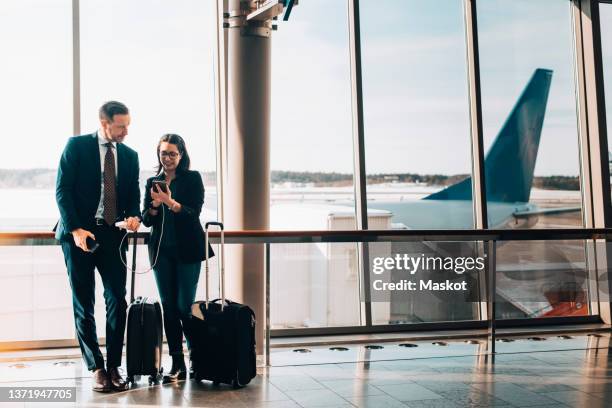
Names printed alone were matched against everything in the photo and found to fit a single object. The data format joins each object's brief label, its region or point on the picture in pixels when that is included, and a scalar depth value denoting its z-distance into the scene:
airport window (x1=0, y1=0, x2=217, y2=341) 5.65
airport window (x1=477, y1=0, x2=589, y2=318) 6.88
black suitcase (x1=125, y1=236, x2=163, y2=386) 4.22
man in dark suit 4.12
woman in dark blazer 4.36
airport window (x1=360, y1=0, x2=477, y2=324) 6.46
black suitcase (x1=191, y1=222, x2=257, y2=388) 4.25
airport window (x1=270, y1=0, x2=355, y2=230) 6.27
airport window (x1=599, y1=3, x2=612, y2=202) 7.20
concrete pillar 5.19
